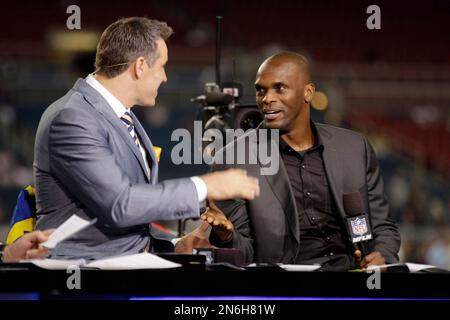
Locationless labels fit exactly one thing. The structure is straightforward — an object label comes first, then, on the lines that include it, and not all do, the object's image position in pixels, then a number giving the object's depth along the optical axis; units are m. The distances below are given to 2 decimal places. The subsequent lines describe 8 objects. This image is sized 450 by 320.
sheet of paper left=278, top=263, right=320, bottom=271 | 4.28
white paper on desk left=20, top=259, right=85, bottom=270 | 3.97
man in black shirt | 5.80
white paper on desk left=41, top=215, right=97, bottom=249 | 4.07
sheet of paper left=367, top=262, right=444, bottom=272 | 4.39
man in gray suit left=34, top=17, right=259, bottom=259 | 4.37
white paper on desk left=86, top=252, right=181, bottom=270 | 4.02
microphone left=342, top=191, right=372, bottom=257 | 5.10
